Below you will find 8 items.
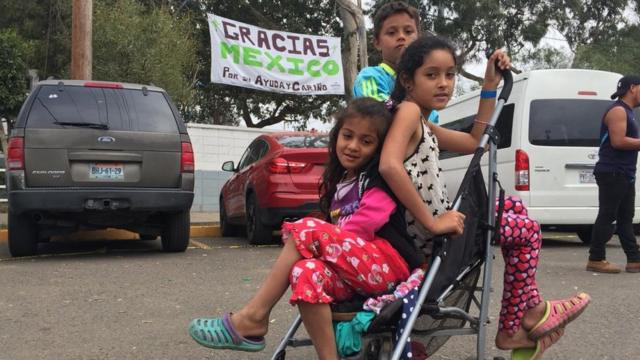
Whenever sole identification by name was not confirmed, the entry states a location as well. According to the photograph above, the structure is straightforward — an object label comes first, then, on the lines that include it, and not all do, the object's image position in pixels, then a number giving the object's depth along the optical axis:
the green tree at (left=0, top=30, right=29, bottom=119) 13.68
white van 7.72
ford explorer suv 6.31
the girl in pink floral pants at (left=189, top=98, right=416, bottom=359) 2.35
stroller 2.30
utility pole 10.73
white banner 12.32
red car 7.59
